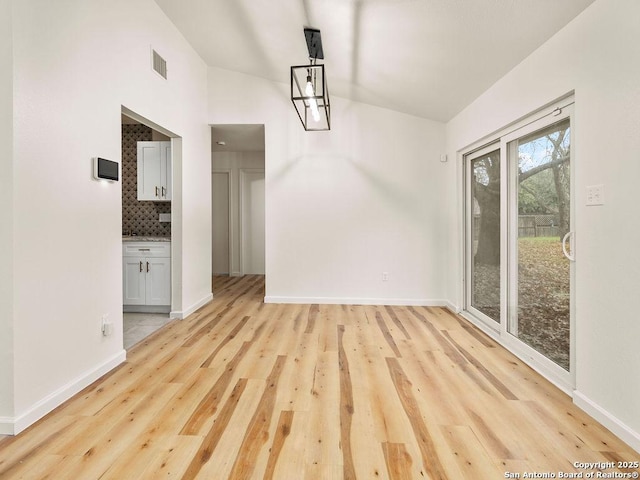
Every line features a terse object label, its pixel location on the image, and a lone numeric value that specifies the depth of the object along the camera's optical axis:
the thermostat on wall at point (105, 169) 2.23
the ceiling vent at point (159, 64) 3.05
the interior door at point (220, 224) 6.61
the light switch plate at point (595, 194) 1.76
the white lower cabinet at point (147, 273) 3.76
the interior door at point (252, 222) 6.54
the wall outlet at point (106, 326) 2.35
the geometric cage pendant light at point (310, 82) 2.73
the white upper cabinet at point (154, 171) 3.90
